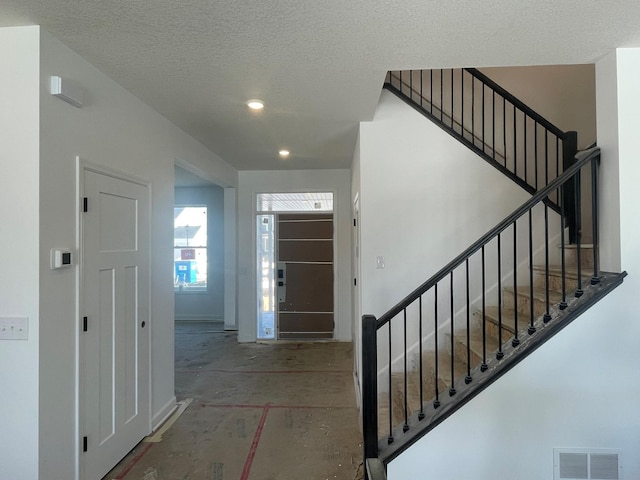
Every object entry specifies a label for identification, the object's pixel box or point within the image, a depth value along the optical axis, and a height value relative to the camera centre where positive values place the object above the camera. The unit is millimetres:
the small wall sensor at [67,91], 1958 +877
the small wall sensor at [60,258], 1952 -38
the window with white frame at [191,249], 7316 +14
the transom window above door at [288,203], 5797 +721
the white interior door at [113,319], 2260 -477
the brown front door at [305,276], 5758 -427
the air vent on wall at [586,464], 2143 -1265
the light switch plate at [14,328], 1862 -387
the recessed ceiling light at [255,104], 2852 +1140
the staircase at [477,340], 2580 -725
